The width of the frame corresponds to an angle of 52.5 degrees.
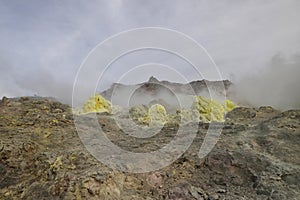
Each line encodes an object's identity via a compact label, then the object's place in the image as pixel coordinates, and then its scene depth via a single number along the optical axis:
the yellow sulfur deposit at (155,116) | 15.49
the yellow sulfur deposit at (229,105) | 22.71
